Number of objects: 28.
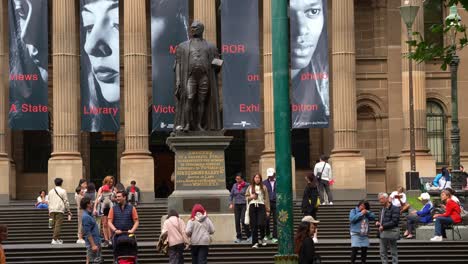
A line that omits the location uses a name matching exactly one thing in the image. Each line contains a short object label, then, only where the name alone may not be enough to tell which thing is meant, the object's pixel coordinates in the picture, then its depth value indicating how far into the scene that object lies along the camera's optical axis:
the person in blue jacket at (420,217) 36.09
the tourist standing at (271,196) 33.00
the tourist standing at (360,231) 29.23
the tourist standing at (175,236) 25.92
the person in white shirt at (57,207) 34.19
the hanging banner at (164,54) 48.72
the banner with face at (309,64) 48.62
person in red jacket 33.28
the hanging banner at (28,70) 48.50
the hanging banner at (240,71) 48.59
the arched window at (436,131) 54.97
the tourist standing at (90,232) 25.72
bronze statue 30.52
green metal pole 18.17
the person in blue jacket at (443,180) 42.50
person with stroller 24.33
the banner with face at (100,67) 48.66
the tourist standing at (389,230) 28.80
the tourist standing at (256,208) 31.64
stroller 24.31
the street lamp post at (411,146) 44.78
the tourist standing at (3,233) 19.38
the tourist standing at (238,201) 32.22
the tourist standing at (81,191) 32.94
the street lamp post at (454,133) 36.34
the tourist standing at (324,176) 41.25
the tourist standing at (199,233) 26.23
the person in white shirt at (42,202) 43.12
